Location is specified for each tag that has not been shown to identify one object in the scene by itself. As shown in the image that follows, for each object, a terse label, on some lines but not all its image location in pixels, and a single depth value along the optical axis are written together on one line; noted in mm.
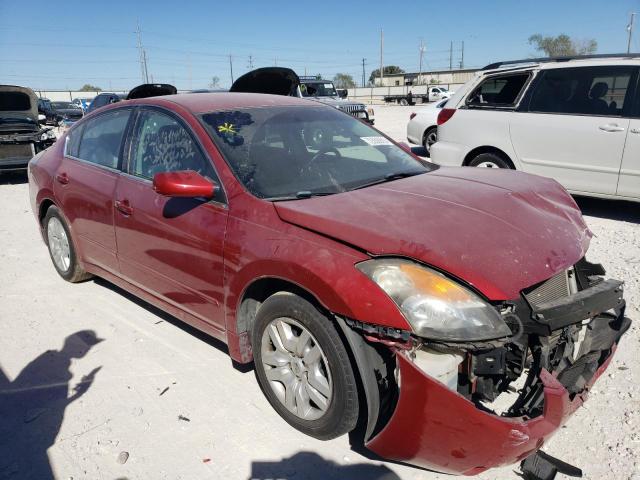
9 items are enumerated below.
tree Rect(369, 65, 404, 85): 95281
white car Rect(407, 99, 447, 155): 10500
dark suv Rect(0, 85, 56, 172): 9781
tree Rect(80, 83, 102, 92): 92312
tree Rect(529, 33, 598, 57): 64250
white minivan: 5473
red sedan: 1978
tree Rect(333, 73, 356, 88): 94556
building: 71312
